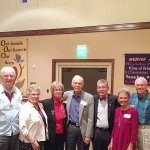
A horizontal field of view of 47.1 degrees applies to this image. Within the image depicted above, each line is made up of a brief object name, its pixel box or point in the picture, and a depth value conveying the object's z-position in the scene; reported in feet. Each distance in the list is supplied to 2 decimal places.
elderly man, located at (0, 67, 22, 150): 6.43
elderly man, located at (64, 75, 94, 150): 7.01
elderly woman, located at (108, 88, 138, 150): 6.53
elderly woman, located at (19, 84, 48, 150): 6.26
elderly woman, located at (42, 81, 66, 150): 6.87
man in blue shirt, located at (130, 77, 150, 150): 6.77
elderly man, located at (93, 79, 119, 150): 6.98
